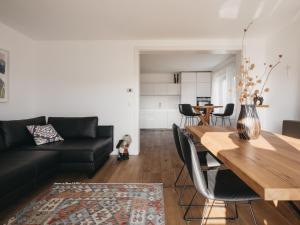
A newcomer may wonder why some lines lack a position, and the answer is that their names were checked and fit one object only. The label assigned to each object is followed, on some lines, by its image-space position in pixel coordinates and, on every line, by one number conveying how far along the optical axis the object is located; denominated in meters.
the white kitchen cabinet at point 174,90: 7.74
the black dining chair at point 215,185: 1.26
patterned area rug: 1.74
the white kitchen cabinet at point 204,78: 7.59
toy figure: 3.66
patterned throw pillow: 2.92
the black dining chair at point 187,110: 5.33
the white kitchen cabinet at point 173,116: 7.79
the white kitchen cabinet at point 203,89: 7.58
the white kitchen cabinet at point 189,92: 7.57
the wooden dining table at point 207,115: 4.62
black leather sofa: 1.90
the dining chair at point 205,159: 1.97
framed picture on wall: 3.10
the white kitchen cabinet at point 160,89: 7.72
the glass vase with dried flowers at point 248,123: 1.66
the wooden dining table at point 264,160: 0.76
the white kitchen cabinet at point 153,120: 7.79
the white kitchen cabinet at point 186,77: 7.57
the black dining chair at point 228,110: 4.94
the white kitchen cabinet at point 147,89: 7.73
